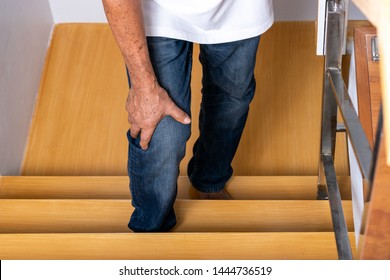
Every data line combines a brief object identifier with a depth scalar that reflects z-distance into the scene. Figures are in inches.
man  87.0
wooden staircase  95.6
